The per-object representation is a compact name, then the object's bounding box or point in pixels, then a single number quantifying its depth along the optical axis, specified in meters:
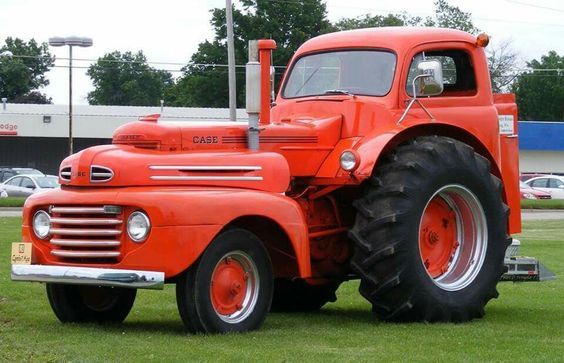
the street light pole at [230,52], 34.66
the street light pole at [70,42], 39.44
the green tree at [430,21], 92.06
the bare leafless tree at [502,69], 90.38
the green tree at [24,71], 94.69
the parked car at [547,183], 53.38
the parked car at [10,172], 51.24
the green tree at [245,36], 69.28
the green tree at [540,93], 95.69
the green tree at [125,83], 97.50
